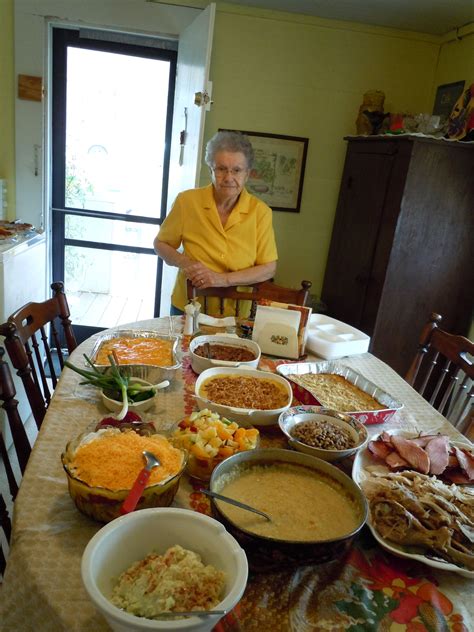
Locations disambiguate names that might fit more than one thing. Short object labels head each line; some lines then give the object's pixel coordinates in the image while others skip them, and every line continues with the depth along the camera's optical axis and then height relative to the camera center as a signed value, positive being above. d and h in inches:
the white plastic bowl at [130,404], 47.7 -23.8
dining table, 28.4 -25.0
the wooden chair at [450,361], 65.7 -22.5
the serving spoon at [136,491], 31.1 -20.8
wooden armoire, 102.0 -10.5
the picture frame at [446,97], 115.6 +23.4
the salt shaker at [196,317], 72.7 -22.1
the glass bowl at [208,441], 38.5 -21.6
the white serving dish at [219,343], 58.5 -22.6
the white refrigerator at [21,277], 93.4 -27.4
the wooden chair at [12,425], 45.8 -26.9
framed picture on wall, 126.0 +1.2
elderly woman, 87.4 -11.0
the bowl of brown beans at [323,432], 41.9 -22.2
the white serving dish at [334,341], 69.3 -22.0
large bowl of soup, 29.6 -22.2
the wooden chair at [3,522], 45.4 -34.8
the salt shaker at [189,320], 71.9 -22.4
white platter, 31.9 -23.6
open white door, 103.2 +13.0
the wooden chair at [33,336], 53.8 -22.6
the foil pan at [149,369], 53.4 -22.9
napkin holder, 67.5 -20.9
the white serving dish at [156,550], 23.4 -21.3
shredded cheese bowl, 32.2 -21.0
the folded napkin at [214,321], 75.8 -23.4
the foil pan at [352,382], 51.2 -23.1
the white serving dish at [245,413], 45.6 -22.2
